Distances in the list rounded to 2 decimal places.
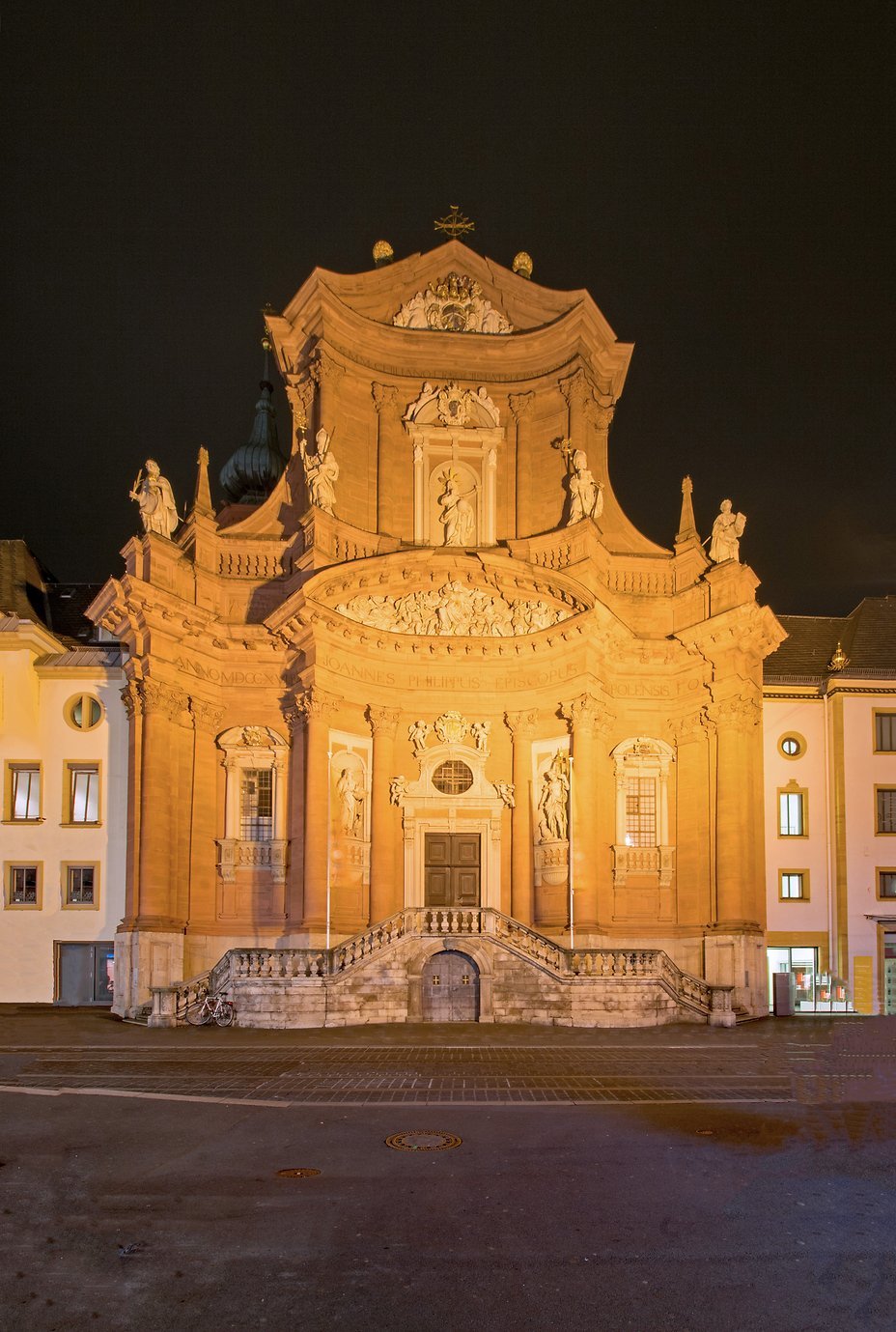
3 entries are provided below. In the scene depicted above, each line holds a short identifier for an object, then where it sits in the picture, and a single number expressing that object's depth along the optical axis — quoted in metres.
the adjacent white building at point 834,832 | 34.53
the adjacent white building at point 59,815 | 33.69
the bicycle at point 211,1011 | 26.20
